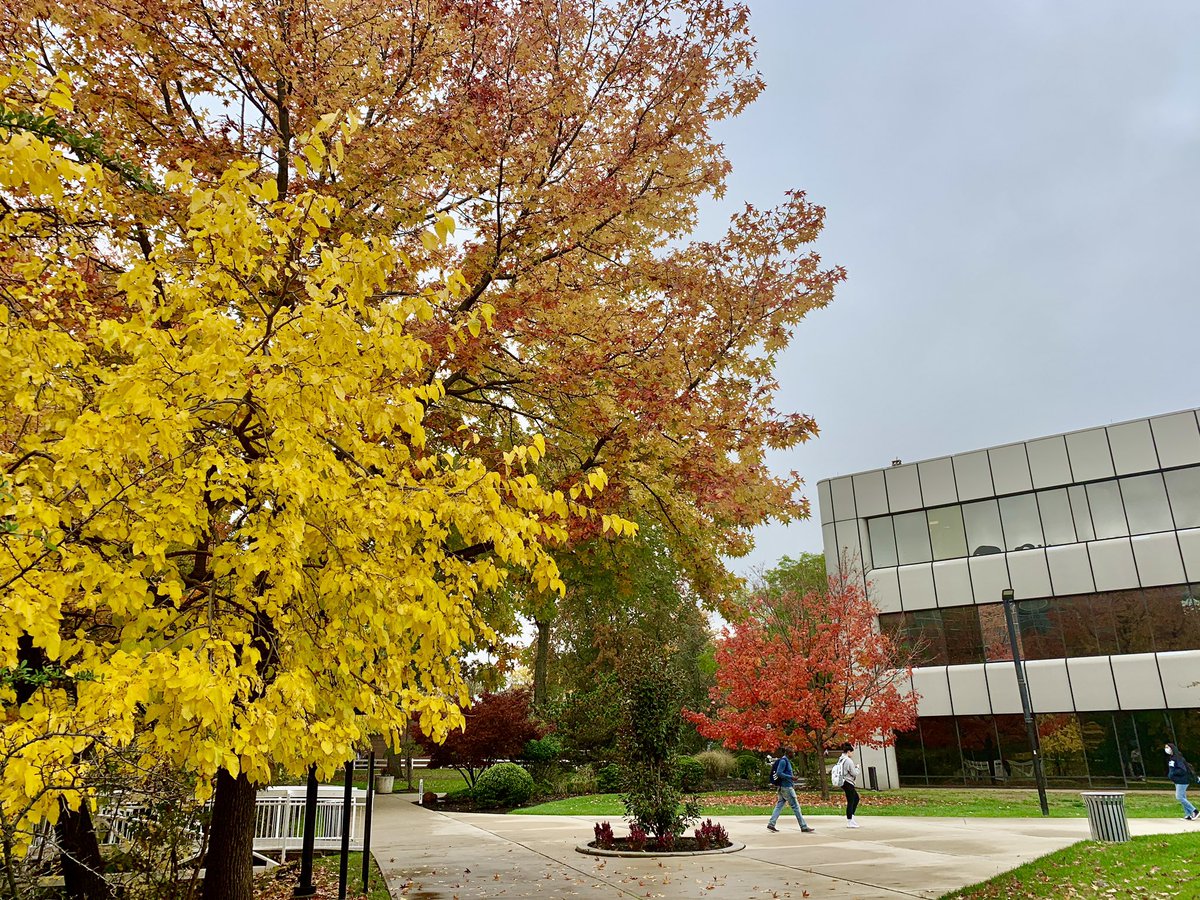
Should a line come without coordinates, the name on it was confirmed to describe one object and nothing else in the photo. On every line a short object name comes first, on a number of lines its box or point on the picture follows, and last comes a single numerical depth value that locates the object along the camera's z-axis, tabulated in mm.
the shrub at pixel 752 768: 28141
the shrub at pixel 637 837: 12545
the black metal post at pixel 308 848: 9672
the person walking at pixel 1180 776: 14281
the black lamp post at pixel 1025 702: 16672
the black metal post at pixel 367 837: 9906
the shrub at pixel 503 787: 24156
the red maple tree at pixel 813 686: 20922
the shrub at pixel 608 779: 26398
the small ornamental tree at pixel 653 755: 12797
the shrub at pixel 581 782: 27047
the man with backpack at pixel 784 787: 14508
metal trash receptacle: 10930
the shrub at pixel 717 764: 27844
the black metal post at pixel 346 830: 9141
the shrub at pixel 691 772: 24453
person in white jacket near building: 15086
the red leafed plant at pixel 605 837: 12734
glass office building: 22938
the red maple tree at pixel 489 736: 26109
